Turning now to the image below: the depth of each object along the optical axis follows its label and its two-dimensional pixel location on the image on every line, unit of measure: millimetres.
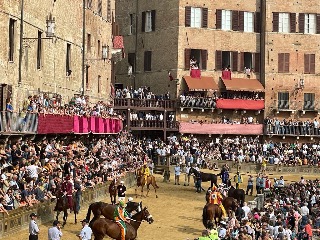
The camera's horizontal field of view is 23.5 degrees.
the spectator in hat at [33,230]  25562
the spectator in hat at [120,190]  35719
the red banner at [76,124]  39312
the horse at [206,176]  45031
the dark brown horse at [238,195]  38406
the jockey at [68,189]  31062
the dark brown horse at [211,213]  32344
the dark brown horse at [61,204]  30844
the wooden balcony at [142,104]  62219
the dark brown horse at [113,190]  36750
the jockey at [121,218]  26438
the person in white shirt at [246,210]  33497
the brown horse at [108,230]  26281
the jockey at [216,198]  33719
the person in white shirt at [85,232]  24734
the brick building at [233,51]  67562
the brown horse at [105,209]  29109
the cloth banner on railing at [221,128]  65562
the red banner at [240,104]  67088
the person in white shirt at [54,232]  24672
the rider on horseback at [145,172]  41156
